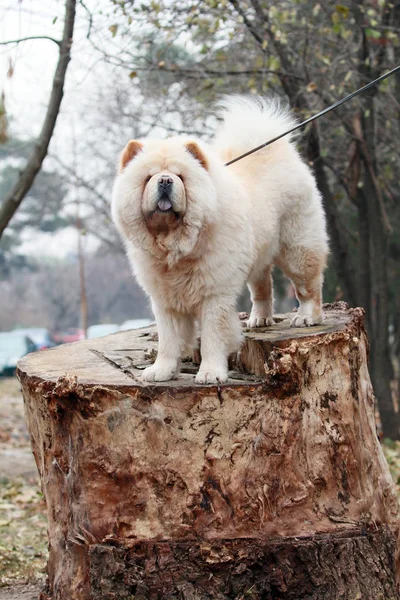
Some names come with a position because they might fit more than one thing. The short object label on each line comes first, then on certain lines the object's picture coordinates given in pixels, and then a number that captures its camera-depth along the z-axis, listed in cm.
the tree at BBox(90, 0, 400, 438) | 844
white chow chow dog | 415
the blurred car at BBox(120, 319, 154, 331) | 3328
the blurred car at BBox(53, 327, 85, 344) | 4208
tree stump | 381
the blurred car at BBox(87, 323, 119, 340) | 3116
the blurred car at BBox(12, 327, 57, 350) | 3009
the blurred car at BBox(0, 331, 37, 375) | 2462
